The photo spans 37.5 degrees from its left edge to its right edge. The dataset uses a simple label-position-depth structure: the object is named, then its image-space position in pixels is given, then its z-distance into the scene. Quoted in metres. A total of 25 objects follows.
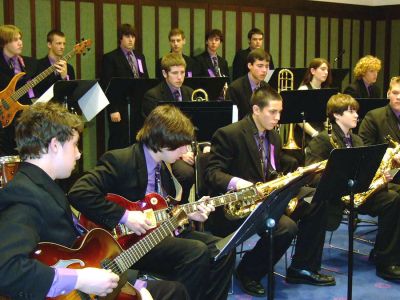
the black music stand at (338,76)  9.08
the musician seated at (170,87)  6.40
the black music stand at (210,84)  6.80
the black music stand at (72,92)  6.37
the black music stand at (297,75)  8.34
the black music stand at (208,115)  5.32
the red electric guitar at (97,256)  2.55
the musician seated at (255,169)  4.54
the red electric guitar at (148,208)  3.47
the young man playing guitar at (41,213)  2.26
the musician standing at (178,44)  8.57
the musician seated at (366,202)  5.01
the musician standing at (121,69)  7.98
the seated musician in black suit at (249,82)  6.93
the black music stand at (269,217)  2.96
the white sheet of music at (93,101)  6.48
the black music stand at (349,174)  3.81
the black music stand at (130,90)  6.93
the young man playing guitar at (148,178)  3.57
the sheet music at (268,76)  7.79
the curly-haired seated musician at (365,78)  8.11
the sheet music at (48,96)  5.67
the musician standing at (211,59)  9.07
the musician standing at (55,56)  7.20
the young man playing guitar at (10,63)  6.48
